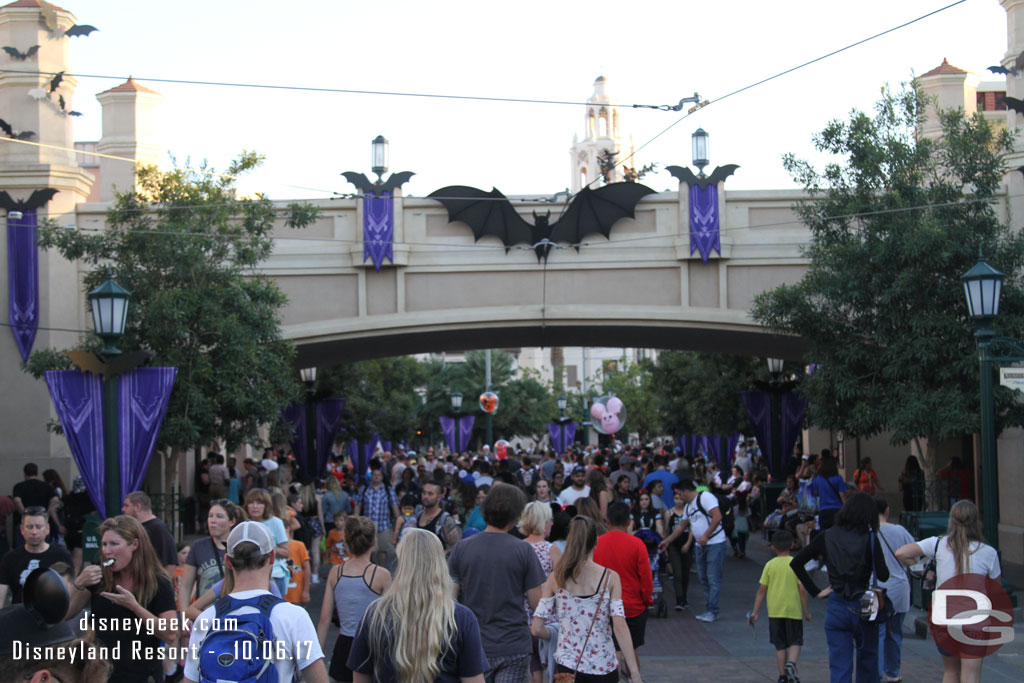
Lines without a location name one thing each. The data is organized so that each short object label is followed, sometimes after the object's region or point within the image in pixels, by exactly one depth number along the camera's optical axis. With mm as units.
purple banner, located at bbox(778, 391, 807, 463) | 24359
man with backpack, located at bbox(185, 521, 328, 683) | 4617
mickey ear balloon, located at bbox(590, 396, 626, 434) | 32938
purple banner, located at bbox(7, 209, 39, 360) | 18781
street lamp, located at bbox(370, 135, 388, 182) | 20328
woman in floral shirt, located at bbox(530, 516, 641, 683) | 6750
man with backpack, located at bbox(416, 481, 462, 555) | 9422
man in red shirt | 8180
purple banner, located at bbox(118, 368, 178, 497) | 13852
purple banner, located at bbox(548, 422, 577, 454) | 47125
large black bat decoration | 20234
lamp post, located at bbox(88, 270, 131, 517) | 11352
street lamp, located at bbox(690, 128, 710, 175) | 20359
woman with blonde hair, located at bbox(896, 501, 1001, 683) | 8078
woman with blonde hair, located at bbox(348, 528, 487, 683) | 4859
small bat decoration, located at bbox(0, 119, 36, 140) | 18781
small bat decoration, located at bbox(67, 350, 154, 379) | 12128
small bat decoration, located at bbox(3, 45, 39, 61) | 18984
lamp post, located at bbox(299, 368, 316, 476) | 26609
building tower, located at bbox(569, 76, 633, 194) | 98750
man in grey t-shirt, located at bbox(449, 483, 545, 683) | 6625
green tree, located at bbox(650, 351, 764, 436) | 31359
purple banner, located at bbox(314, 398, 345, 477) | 27938
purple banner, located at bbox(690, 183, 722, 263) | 20125
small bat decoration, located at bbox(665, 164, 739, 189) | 20359
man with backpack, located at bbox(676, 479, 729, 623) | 12961
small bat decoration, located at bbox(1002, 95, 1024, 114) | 17516
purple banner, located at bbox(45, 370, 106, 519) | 13562
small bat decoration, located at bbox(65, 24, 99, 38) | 18062
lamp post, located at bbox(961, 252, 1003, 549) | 11719
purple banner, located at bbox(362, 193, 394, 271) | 20359
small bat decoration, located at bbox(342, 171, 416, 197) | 20484
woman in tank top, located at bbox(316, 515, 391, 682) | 6812
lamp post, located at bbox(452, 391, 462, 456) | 39031
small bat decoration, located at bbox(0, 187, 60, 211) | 18688
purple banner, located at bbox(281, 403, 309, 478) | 27438
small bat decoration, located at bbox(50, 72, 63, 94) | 18797
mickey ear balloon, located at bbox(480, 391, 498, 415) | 37938
